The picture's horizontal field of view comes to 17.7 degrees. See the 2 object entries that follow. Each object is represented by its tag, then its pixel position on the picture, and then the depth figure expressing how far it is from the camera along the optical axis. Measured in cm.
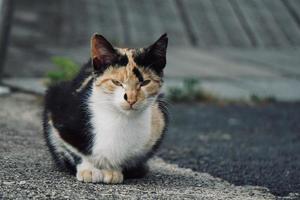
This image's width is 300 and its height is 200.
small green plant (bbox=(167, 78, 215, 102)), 1031
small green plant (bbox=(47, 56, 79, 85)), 928
